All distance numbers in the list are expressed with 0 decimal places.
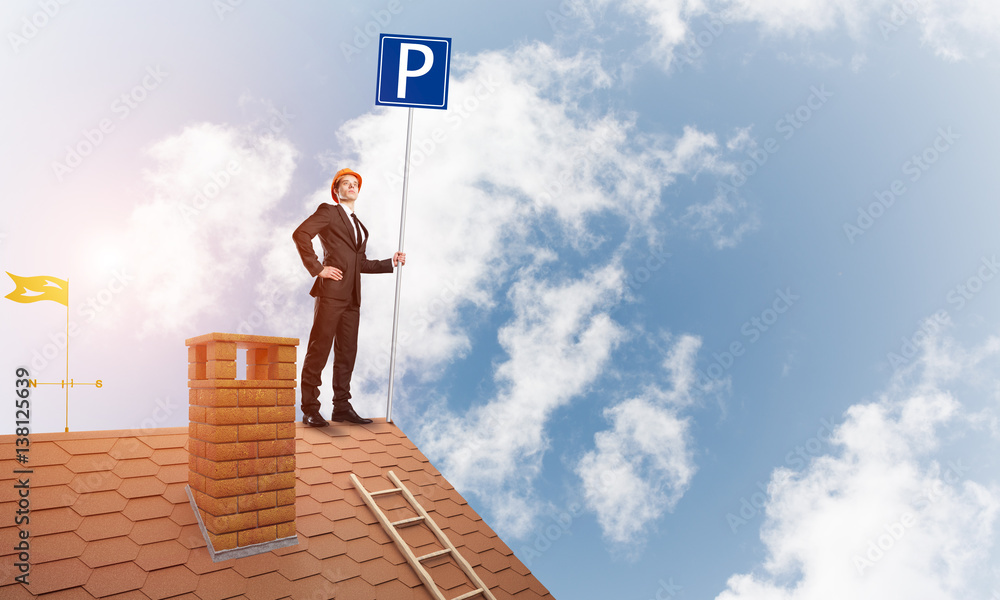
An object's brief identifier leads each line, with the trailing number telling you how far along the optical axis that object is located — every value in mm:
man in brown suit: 6527
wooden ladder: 4633
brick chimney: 4086
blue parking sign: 7289
